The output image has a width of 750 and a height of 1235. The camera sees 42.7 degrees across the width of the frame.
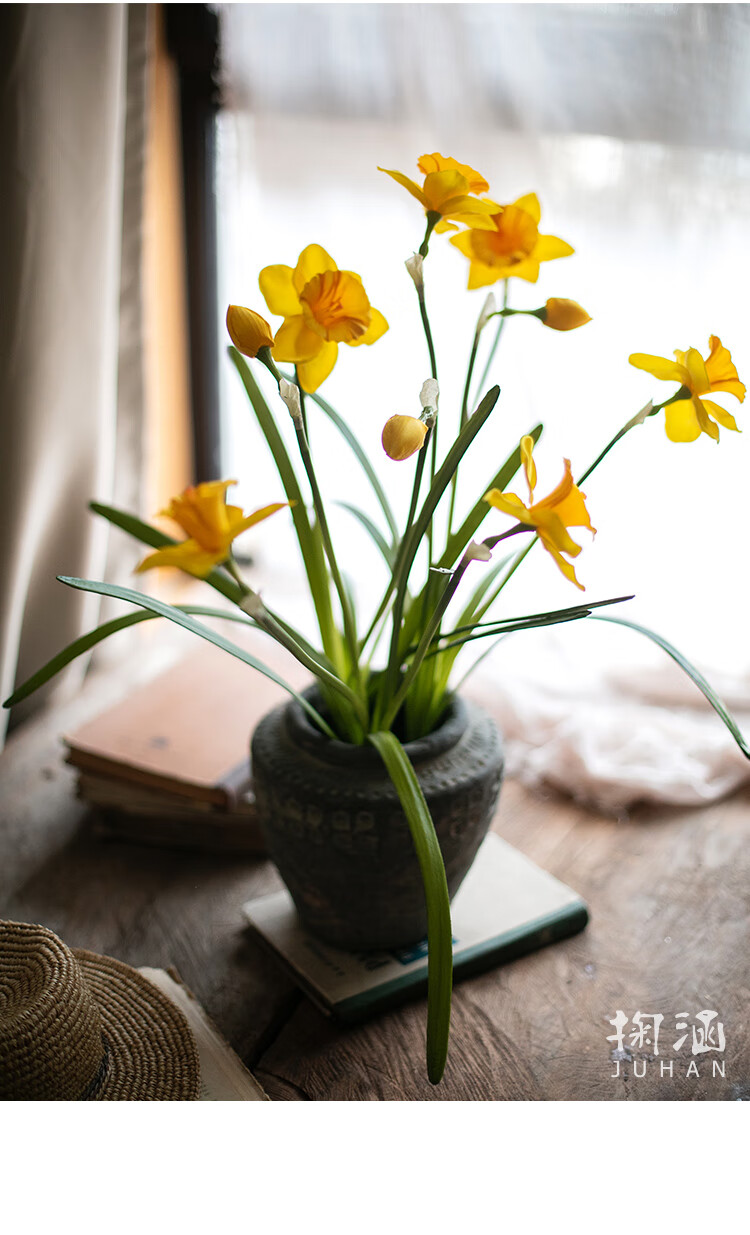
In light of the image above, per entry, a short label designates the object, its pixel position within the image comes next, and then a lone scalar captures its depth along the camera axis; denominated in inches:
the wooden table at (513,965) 31.7
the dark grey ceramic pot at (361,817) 30.5
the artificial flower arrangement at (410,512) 24.1
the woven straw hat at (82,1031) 26.1
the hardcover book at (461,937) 33.9
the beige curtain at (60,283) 46.4
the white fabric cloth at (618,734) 47.3
